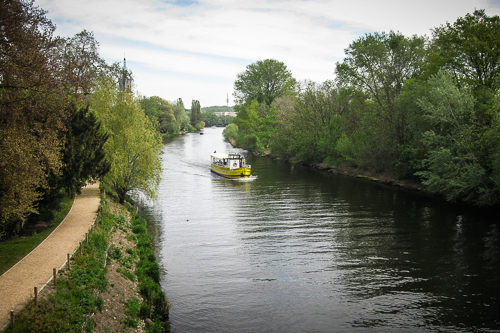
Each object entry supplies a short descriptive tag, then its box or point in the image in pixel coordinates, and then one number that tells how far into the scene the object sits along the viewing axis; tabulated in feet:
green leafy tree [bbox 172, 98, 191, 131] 509.19
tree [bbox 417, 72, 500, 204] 101.45
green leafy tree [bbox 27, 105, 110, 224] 63.41
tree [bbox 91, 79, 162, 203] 96.78
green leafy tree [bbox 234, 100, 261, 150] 282.56
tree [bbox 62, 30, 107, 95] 165.99
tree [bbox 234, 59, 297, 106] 287.79
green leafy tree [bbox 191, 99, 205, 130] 629.96
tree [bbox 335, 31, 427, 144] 161.89
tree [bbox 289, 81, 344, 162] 207.42
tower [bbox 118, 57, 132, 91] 265.77
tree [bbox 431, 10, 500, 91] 116.78
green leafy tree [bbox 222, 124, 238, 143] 387.22
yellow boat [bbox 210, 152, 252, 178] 169.27
